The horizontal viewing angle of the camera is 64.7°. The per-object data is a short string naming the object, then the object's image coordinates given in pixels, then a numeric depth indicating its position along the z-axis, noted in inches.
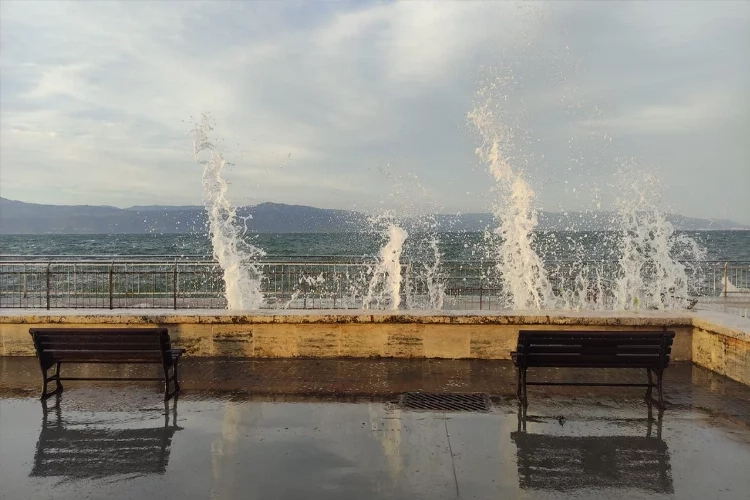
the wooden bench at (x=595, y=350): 255.3
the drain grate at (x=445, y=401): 254.1
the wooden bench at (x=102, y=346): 268.5
